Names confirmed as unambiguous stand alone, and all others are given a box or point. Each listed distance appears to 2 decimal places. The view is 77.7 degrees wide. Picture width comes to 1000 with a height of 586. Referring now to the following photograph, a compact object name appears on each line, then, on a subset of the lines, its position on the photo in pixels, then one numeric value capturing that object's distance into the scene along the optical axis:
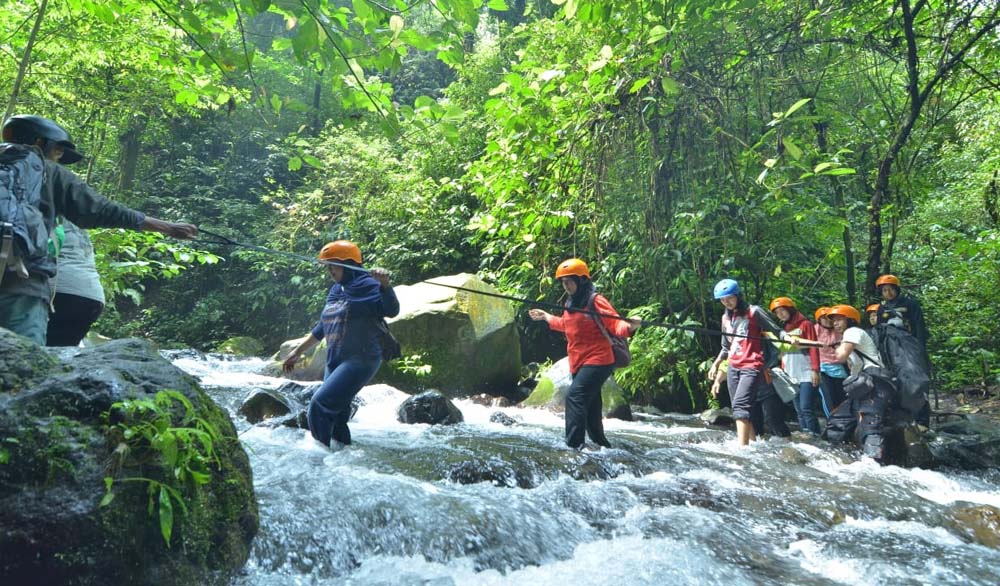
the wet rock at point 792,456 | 6.59
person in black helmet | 3.14
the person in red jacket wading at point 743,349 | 6.72
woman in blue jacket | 5.29
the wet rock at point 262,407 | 7.31
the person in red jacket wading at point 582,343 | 5.95
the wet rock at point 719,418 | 9.34
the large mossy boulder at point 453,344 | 11.12
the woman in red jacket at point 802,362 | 8.10
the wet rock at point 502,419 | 8.25
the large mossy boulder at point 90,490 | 2.19
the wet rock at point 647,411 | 10.35
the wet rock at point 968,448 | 6.75
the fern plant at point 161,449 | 2.39
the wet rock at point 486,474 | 4.96
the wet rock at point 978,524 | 4.38
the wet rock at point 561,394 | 9.52
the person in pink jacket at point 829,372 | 7.93
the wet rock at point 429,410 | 7.99
